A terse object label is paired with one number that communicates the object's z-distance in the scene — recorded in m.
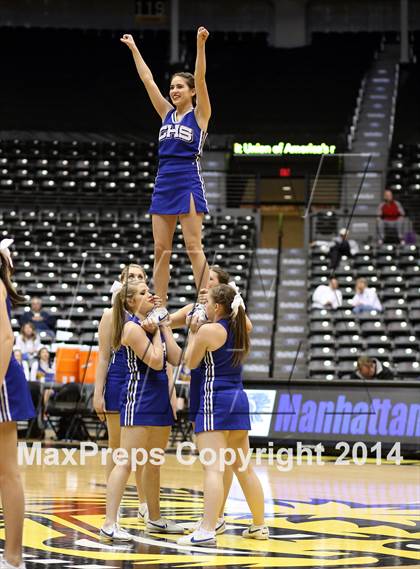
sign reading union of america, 21.89
